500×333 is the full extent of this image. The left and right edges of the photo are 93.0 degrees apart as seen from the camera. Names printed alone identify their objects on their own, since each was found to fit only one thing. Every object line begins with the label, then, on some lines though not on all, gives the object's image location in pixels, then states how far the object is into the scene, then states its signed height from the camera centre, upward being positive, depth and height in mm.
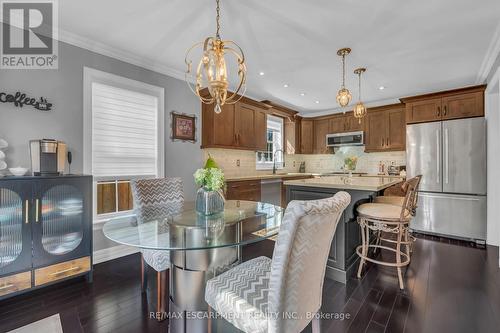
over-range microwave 5400 +654
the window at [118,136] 2766 +397
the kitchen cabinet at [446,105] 3736 +1028
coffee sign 2197 +649
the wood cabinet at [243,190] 3822 -390
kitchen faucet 5712 +247
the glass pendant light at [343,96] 2934 +885
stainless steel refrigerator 3541 -131
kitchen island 2367 -604
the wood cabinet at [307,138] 6219 +755
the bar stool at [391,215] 2219 -465
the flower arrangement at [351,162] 3180 +63
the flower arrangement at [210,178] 1690 -77
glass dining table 1298 -407
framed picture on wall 3496 +617
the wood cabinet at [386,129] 4891 +808
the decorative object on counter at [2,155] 2086 +109
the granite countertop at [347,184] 2230 -183
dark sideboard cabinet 1945 -565
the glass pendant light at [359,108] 3442 +851
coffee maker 2166 +103
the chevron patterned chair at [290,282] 940 -539
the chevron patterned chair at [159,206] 1756 -371
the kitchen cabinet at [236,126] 3943 +745
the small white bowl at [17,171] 2086 -28
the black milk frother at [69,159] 2545 +93
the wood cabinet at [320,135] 6031 +819
